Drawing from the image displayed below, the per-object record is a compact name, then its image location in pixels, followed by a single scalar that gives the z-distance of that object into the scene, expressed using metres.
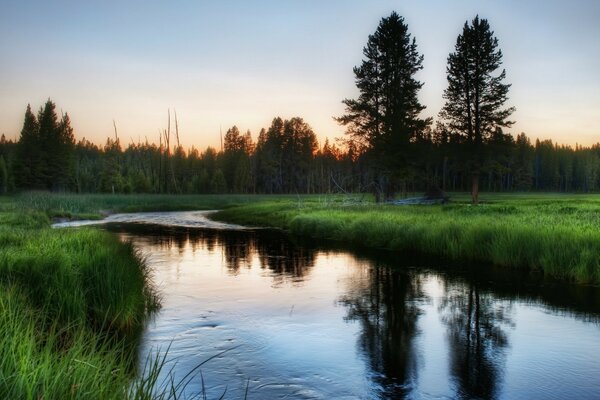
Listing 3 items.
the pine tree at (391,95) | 42.16
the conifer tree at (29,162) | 78.81
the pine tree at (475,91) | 42.84
